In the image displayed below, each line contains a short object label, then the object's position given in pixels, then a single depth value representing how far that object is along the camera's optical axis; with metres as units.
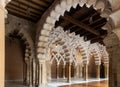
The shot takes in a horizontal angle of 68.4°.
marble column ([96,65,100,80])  6.52
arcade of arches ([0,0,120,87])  1.35
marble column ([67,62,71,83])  5.16
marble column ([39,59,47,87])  3.67
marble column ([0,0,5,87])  0.98
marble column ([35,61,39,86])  3.72
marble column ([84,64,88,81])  5.97
